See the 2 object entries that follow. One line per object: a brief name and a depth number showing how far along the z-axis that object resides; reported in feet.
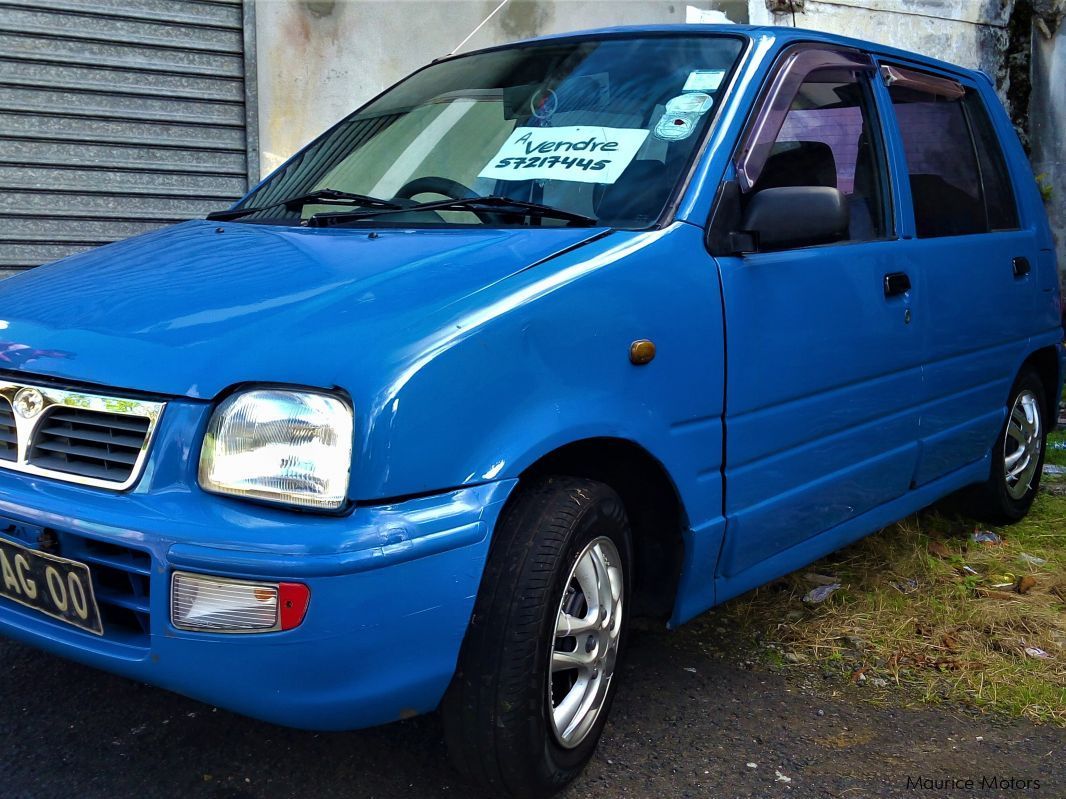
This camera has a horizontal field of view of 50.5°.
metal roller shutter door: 21.11
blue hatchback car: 6.60
